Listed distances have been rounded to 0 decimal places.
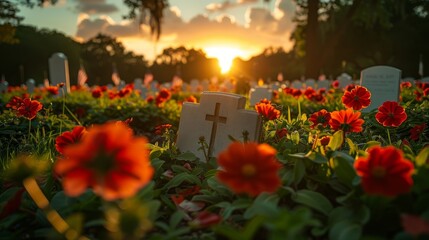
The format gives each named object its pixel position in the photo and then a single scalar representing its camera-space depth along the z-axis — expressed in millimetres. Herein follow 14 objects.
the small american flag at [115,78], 13552
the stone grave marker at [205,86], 15966
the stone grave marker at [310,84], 14342
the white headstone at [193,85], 17094
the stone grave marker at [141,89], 12595
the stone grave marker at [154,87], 14995
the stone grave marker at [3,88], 12178
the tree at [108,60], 40741
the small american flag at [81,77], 10422
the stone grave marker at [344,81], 12473
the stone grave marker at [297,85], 14294
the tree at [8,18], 12766
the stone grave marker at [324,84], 13328
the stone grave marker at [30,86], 13906
